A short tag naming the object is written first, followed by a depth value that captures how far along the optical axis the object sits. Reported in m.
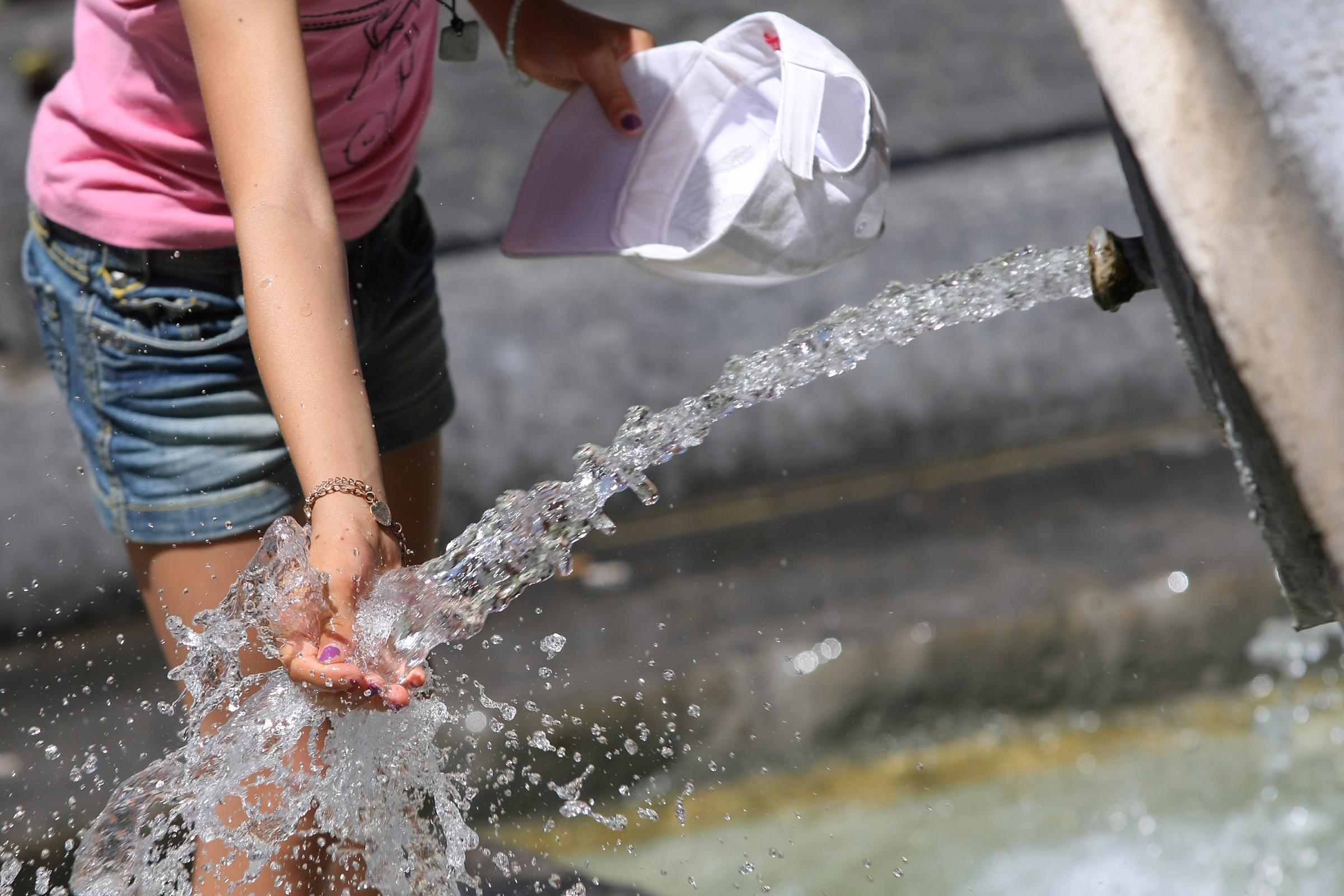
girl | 6.34
